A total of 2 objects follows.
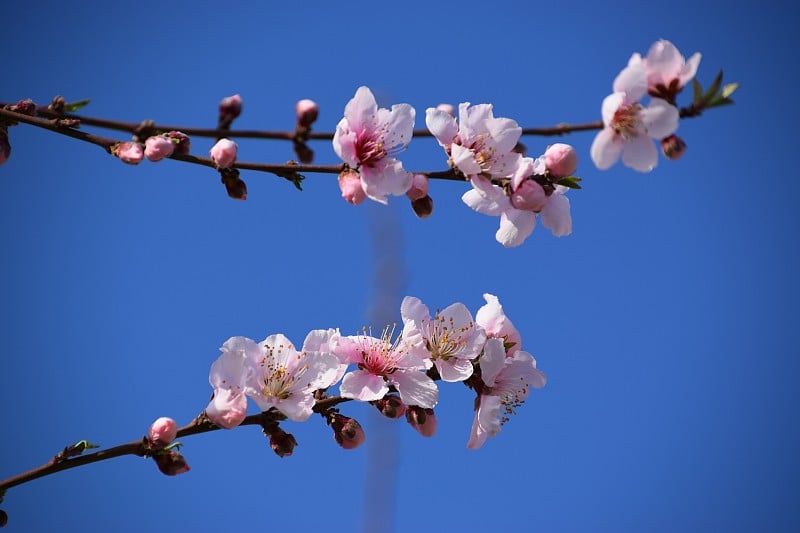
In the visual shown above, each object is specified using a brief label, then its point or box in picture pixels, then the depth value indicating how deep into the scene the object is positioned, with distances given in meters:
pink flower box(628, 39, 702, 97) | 1.27
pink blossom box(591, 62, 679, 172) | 1.27
